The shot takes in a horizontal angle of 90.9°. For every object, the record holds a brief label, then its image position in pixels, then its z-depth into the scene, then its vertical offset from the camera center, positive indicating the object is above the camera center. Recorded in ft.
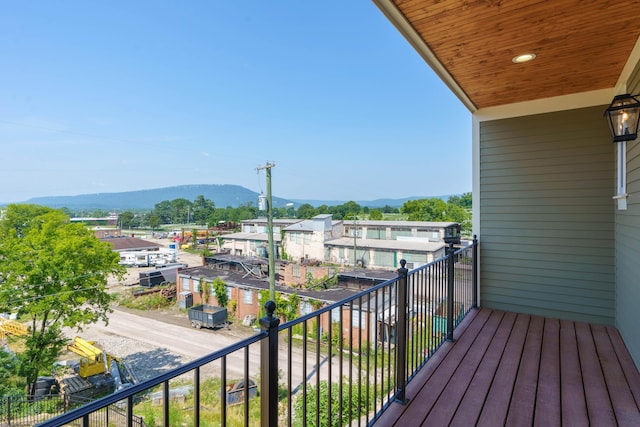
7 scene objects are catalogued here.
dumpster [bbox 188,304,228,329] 43.06 -14.54
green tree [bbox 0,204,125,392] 34.53 -7.50
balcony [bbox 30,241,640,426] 3.37 -3.88
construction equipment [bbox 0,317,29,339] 36.35 -13.24
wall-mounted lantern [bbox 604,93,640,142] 7.78 +2.37
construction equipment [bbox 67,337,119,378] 34.37 -16.89
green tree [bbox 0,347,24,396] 31.32 -16.64
